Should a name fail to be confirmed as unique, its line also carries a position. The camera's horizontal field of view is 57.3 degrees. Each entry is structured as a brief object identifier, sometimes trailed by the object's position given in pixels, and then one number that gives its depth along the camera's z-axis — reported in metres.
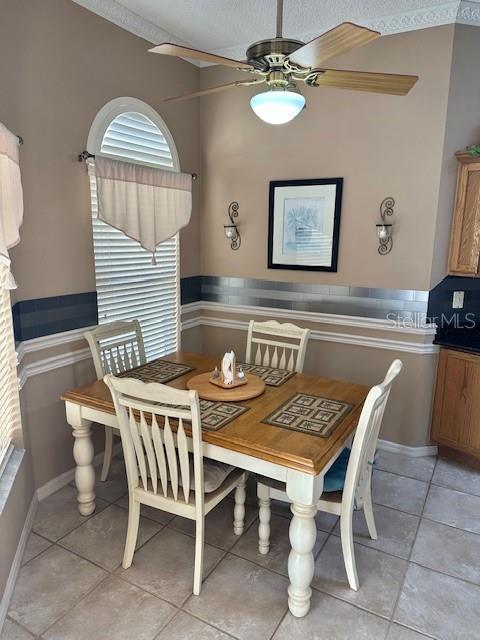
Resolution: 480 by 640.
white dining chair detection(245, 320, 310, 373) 2.99
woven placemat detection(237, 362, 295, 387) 2.63
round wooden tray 2.31
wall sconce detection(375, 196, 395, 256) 3.20
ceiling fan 1.71
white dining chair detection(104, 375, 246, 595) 1.88
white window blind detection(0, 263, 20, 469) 2.10
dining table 1.80
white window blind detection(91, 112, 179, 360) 3.05
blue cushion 2.09
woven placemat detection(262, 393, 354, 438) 2.03
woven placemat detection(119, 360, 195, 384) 2.67
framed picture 3.44
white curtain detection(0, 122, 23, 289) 1.88
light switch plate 3.27
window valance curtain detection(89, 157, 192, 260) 2.91
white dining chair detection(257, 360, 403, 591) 1.89
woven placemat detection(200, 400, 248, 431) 2.04
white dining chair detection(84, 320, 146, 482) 2.78
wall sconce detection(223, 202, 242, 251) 3.88
